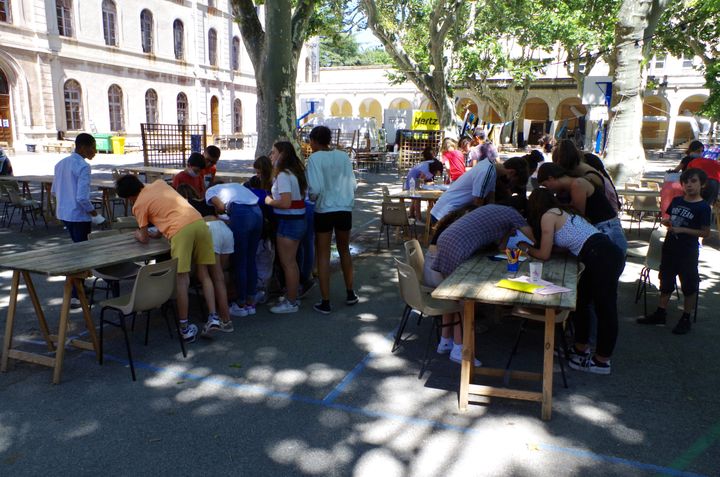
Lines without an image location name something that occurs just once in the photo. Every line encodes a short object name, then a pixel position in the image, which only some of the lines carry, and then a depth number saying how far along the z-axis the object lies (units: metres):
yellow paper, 3.50
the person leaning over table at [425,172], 9.32
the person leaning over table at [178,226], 4.38
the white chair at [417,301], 4.09
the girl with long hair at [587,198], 4.36
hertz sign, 22.52
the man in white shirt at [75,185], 5.44
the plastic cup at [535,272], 3.64
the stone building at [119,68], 25.77
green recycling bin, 27.41
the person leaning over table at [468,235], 4.23
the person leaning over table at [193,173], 6.98
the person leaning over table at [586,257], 3.91
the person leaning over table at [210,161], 8.10
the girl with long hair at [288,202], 5.03
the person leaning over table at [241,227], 5.06
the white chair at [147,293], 3.93
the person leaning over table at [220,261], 4.81
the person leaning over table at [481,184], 5.39
